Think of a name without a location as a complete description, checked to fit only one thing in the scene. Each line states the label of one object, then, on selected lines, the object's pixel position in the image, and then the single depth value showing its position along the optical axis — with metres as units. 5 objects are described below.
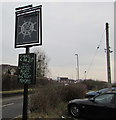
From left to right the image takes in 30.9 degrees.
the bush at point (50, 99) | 9.64
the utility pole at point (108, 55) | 16.94
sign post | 7.30
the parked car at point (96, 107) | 8.60
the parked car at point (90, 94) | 16.12
